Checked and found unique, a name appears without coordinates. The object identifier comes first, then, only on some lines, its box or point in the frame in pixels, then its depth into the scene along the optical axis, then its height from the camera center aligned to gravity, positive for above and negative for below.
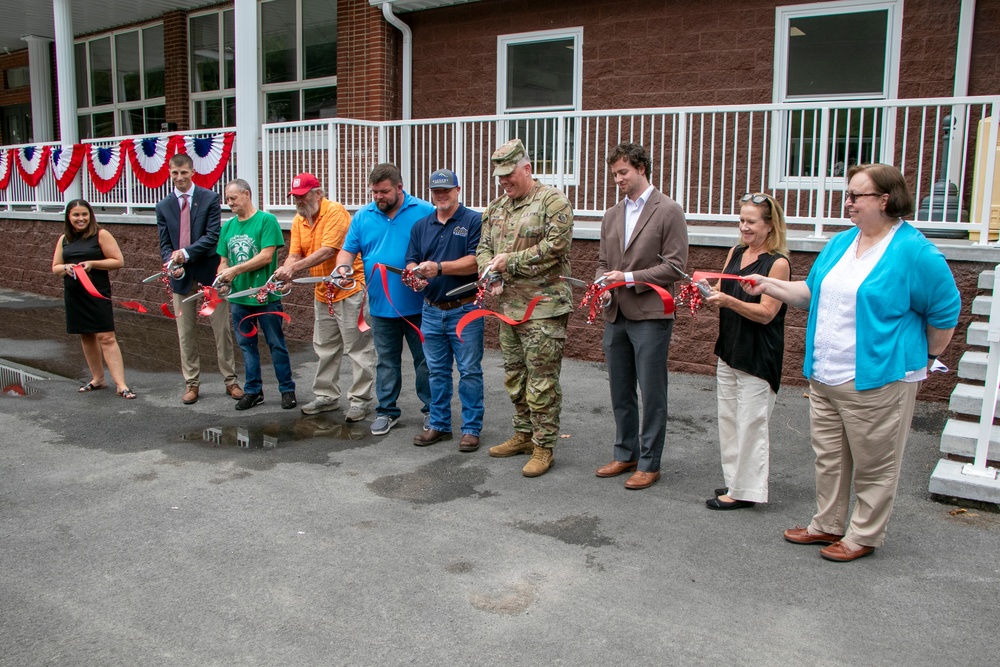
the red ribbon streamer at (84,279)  7.24 -0.54
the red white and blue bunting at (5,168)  15.46 +0.79
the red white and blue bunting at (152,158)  12.77 +0.84
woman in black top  4.42 -0.68
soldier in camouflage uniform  5.09 -0.34
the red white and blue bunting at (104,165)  13.52 +0.76
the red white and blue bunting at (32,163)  14.66 +0.86
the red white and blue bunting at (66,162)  14.05 +0.83
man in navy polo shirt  5.61 -0.42
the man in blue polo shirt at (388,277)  6.02 -0.42
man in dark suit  7.22 -0.33
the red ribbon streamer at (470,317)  5.52 -0.63
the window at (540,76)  11.09 +1.86
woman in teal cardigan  3.71 -0.51
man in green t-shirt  6.82 -0.47
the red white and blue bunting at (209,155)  11.97 +0.83
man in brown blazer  4.84 -0.38
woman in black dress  7.34 -0.59
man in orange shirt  6.50 -0.54
